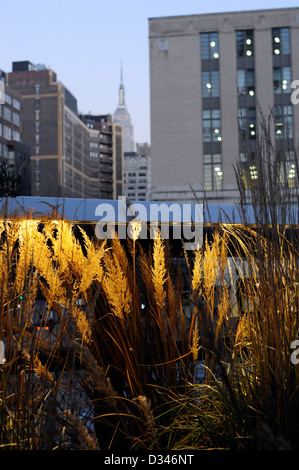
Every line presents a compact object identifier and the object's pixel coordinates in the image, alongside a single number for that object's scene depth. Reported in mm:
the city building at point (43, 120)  93250
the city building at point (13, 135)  63125
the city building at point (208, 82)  36875
